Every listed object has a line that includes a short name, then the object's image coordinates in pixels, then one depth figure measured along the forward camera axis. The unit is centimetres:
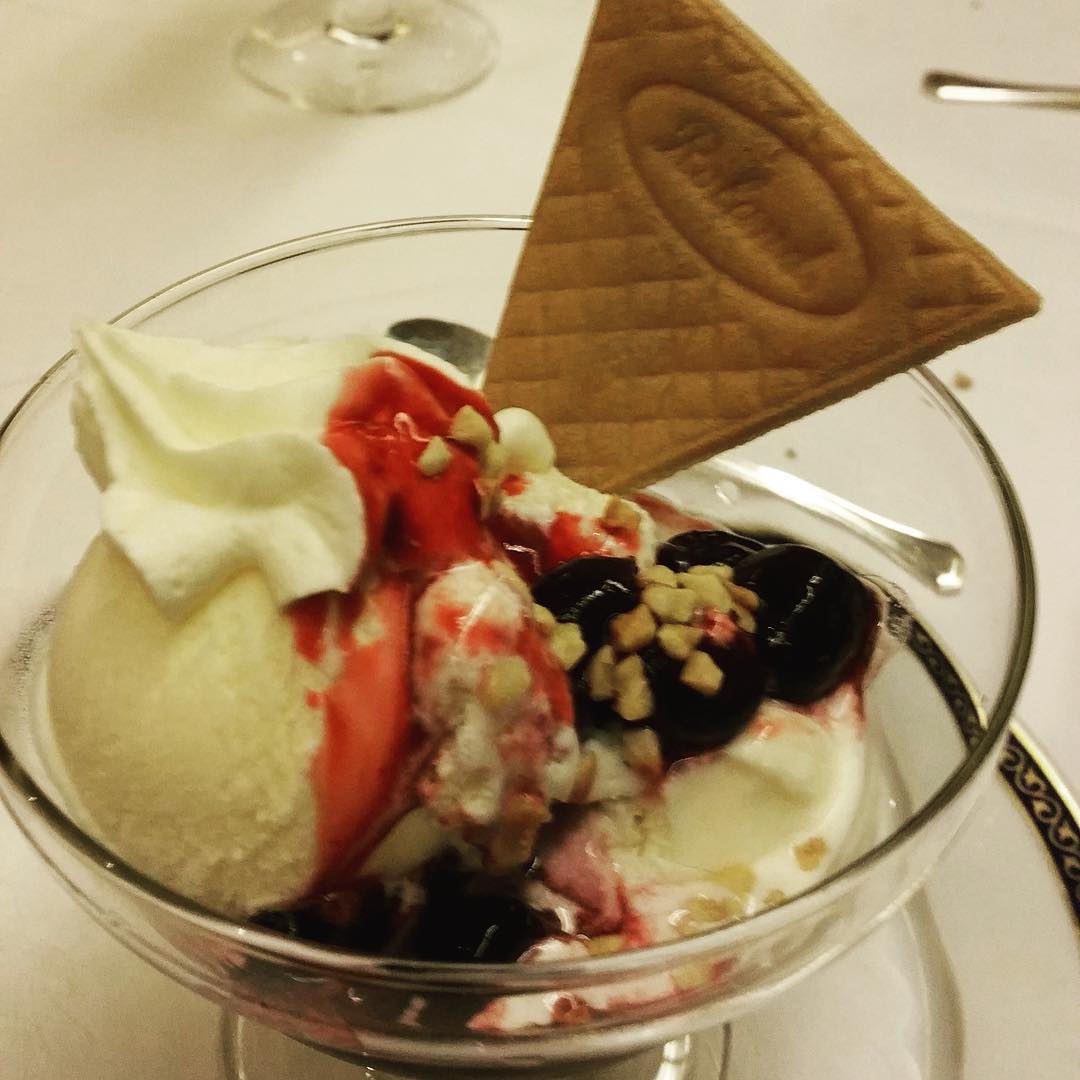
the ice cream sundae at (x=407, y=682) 15
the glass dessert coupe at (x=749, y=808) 14
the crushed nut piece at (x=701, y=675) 16
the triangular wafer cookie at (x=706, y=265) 17
